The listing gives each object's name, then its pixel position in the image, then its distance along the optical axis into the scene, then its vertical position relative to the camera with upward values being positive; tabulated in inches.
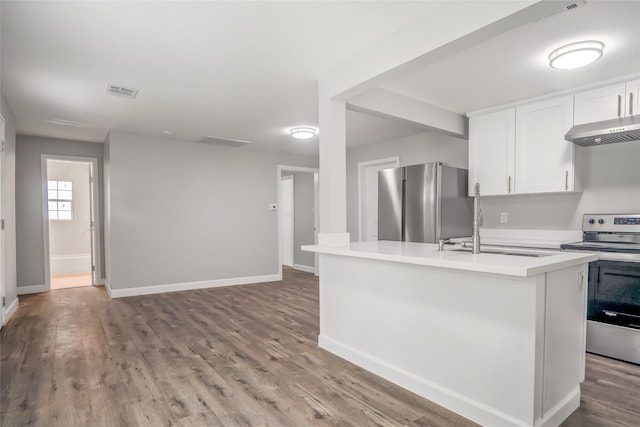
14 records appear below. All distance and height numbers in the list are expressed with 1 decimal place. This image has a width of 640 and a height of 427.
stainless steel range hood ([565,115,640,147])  106.0 +23.8
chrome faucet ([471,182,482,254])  87.2 -6.9
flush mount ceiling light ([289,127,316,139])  181.0 +39.5
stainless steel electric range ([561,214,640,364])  105.8 -28.4
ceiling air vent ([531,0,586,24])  63.0 +37.2
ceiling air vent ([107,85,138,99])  125.9 +43.4
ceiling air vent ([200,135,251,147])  205.1 +40.7
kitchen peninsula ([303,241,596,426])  67.0 -27.5
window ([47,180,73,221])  278.2 +5.9
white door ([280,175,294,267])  306.7 -10.7
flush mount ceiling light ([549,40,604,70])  92.8 +42.1
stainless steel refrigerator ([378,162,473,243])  156.0 +1.3
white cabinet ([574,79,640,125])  113.3 +35.5
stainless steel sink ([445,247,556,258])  86.3 -11.9
